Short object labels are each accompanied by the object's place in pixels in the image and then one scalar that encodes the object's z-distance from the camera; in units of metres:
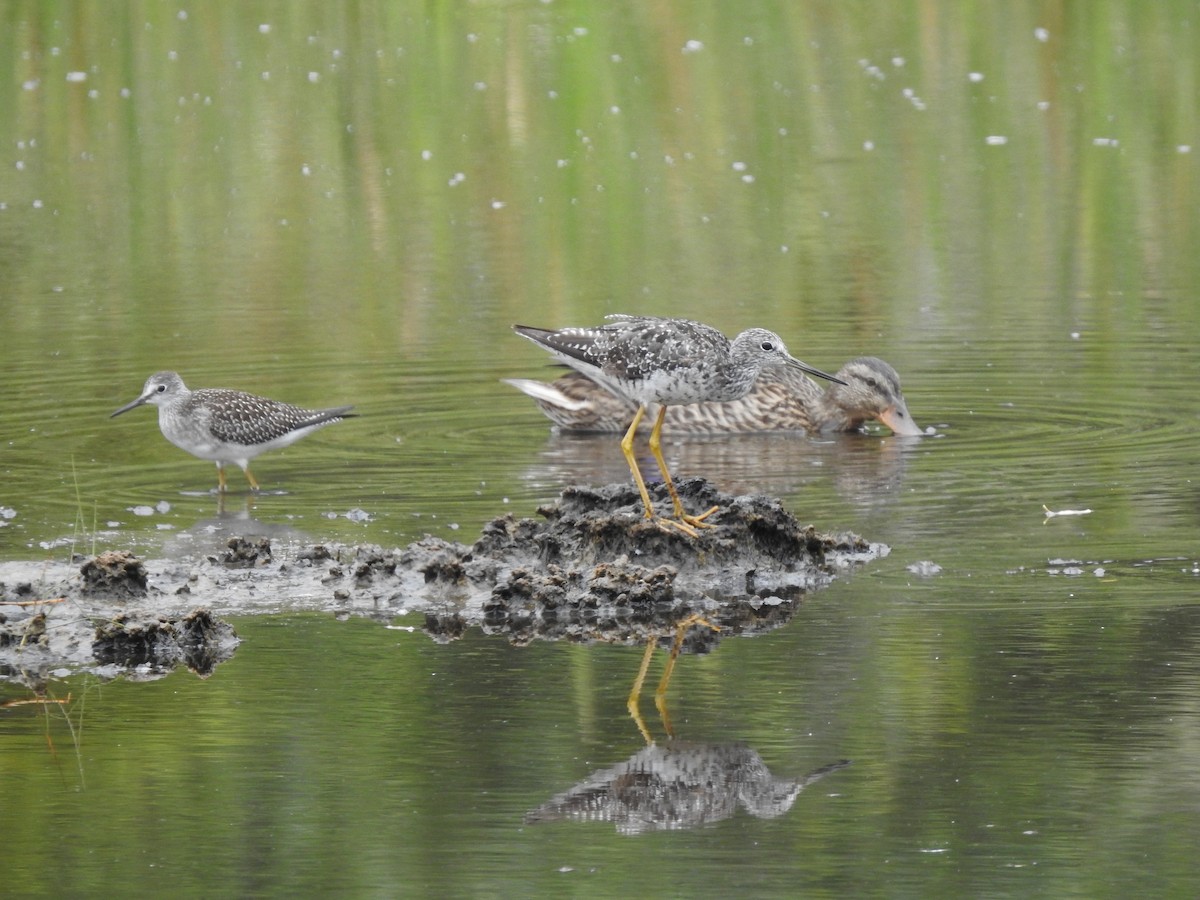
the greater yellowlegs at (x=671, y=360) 20.55
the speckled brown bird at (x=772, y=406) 27.53
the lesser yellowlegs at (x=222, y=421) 23.91
